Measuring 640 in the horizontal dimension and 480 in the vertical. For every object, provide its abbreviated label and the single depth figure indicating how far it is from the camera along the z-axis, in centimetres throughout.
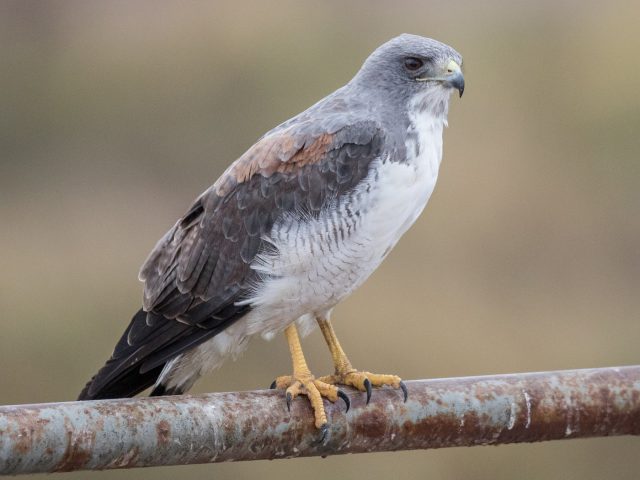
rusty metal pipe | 757
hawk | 962
